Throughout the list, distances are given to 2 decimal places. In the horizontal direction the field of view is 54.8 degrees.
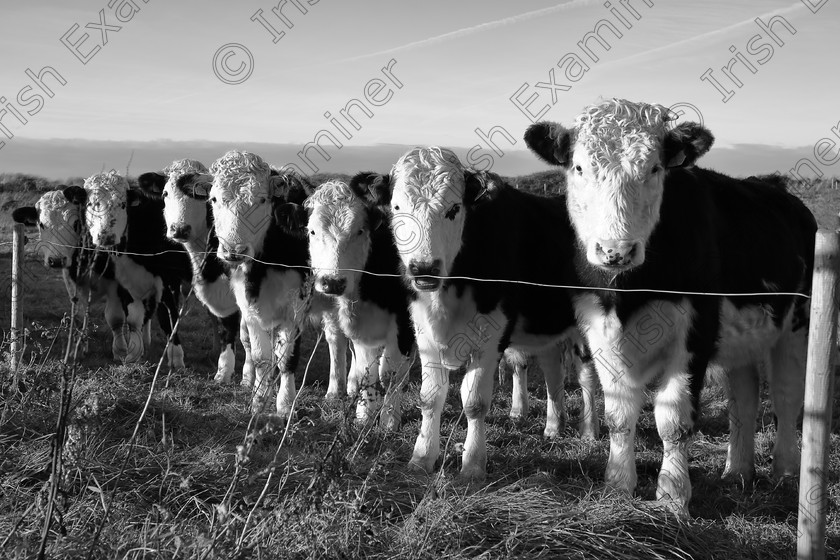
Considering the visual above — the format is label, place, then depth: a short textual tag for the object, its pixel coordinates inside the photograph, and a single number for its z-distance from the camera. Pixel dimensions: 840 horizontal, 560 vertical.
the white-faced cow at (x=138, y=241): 9.55
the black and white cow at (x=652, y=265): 4.88
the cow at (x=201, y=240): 8.62
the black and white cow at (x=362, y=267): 7.05
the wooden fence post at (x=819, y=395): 3.45
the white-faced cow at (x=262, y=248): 7.71
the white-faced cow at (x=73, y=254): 9.53
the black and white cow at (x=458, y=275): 5.78
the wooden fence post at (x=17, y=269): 7.66
